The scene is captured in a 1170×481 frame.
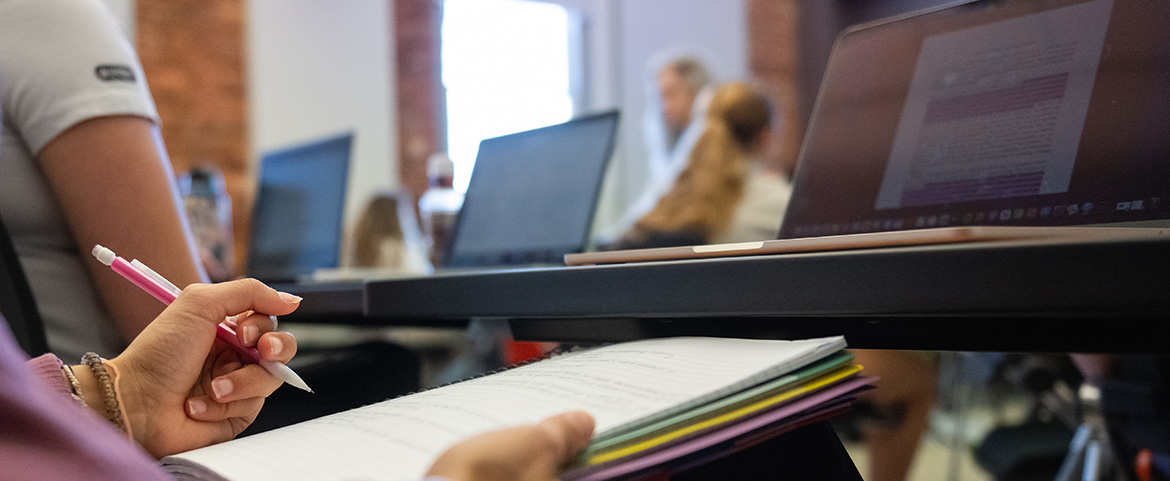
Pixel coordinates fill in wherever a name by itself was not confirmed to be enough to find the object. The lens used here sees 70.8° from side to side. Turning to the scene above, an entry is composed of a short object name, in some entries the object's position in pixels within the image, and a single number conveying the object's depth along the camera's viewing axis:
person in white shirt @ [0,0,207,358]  0.83
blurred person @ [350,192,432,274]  2.87
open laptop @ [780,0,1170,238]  0.63
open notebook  0.37
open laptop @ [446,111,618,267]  1.33
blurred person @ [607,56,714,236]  3.22
